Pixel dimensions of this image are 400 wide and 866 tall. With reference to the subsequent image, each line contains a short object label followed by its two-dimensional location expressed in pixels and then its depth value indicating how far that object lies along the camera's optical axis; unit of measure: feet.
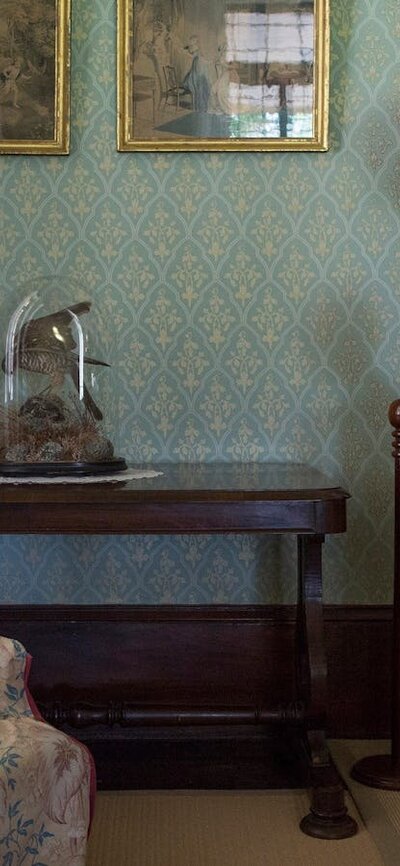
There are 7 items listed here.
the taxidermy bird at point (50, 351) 9.83
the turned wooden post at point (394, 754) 9.65
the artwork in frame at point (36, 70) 10.85
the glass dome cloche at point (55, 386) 9.49
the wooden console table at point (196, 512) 8.57
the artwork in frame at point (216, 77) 10.86
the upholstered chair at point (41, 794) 5.27
